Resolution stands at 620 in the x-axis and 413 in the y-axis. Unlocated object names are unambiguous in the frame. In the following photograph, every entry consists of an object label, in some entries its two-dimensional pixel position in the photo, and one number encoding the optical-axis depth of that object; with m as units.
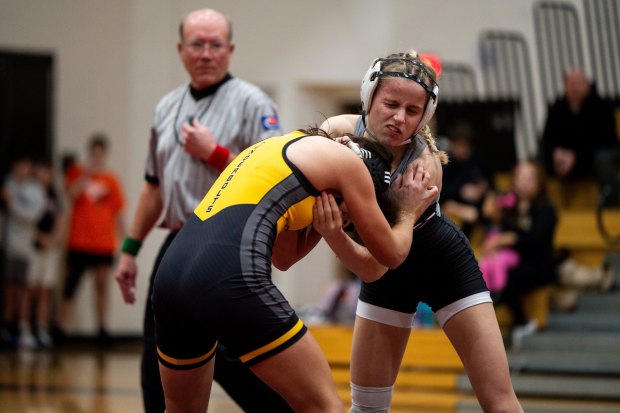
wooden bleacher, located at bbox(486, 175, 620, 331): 15.62
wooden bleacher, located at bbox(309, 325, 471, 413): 12.92
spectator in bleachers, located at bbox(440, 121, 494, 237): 15.91
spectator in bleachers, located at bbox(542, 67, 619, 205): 16.11
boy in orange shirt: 19.31
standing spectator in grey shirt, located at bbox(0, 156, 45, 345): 18.48
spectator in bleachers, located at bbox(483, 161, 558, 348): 14.62
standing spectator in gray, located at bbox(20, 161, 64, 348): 18.75
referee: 7.91
